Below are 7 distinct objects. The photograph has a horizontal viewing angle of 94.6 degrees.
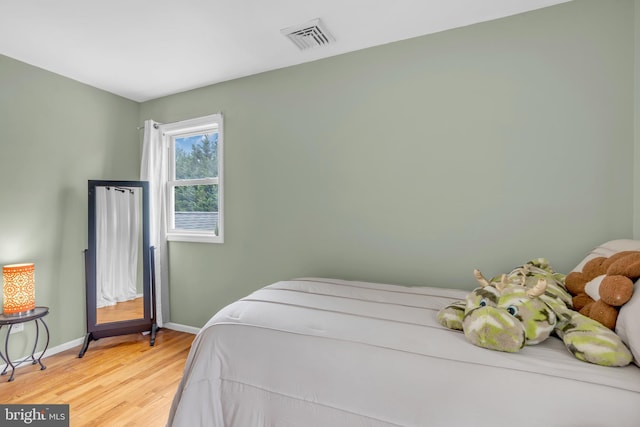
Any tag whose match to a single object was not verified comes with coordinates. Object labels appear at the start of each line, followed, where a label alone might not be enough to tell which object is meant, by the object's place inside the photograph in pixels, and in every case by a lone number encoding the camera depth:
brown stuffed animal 1.05
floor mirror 2.78
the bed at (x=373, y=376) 0.91
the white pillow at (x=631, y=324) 0.94
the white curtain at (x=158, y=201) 3.15
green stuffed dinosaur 0.99
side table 2.26
